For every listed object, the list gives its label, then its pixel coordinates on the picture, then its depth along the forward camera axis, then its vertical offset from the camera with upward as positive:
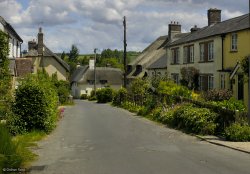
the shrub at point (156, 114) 29.37 -1.17
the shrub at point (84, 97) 90.07 -0.13
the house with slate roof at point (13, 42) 39.62 +5.65
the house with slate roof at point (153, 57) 57.58 +6.15
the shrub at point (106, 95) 67.94 +0.21
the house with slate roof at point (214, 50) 33.22 +3.77
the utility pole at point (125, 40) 57.28 +6.82
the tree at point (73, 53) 169.38 +15.73
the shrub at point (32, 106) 21.05 -0.45
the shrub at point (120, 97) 51.88 -0.05
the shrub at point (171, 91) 32.31 +0.42
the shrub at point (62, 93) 60.35 +0.42
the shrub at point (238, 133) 18.00 -1.38
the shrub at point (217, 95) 30.67 +0.13
